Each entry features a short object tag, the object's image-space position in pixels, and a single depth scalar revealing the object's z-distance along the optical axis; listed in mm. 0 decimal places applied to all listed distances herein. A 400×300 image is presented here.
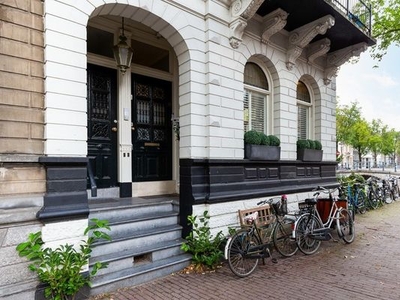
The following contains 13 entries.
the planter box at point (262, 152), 5430
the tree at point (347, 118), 31328
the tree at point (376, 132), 39188
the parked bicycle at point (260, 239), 4202
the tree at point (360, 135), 32094
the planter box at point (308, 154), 6730
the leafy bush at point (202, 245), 4352
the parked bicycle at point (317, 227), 5117
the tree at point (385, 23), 10773
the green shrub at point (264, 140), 5645
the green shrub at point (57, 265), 3074
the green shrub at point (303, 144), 6750
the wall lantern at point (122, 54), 4980
